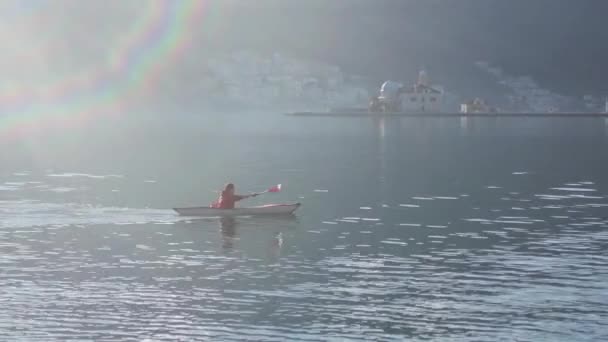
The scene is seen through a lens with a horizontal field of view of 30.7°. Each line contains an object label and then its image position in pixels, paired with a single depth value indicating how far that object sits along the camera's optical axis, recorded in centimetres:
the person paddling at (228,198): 7212
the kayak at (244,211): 7188
